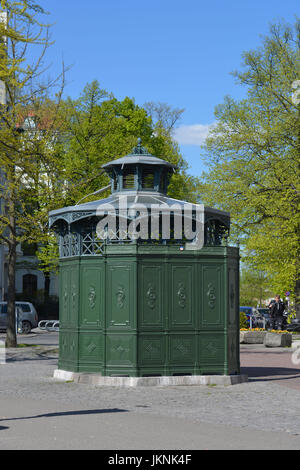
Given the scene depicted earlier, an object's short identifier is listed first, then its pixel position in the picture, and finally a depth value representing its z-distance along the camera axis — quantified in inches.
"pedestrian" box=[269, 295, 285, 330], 1413.6
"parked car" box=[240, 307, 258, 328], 2089.9
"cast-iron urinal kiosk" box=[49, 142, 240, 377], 590.6
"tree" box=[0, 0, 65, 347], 681.0
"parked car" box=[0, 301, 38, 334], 1539.1
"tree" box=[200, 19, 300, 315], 1370.6
